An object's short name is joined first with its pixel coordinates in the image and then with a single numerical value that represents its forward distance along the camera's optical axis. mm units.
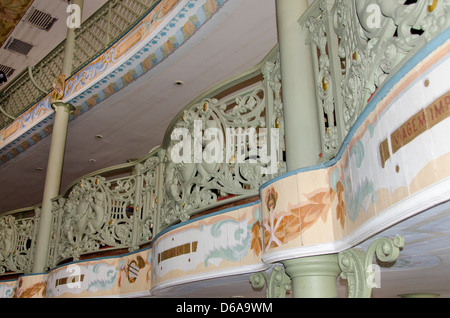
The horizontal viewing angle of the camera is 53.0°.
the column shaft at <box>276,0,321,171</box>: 3580
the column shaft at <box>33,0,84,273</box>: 8008
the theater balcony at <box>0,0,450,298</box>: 2225
